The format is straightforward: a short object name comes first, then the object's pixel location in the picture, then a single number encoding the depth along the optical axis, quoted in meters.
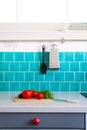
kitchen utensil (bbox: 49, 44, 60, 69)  2.11
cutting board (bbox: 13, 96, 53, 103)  1.59
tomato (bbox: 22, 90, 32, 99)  1.68
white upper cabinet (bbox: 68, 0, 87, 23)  1.74
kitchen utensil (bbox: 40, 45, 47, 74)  2.14
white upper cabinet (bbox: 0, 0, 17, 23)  1.75
